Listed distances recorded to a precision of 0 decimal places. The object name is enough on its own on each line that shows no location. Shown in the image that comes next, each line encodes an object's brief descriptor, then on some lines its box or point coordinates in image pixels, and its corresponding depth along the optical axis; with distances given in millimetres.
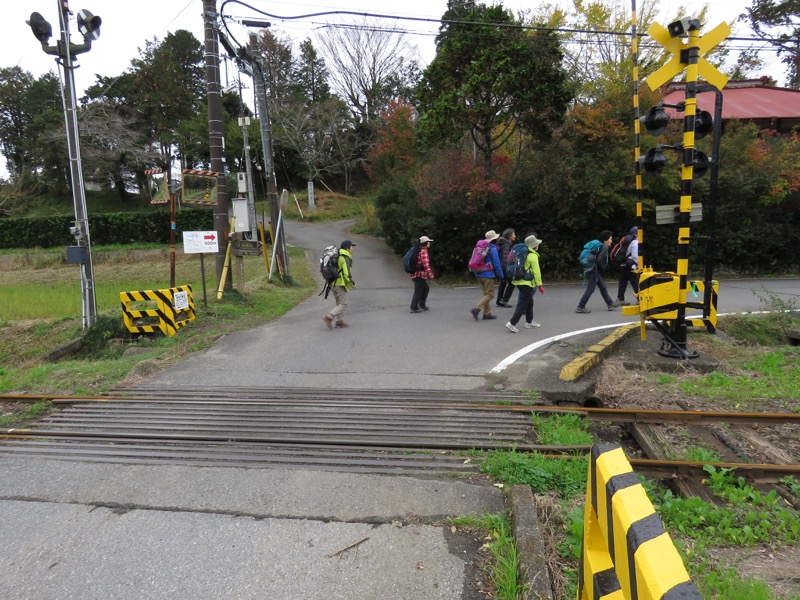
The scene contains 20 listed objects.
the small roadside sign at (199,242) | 10500
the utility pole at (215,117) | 11102
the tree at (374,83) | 38156
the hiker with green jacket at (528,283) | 8273
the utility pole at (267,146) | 15462
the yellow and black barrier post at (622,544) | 1185
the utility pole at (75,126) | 8688
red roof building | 22984
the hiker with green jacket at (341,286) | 9062
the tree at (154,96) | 36344
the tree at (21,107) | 40691
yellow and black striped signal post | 6145
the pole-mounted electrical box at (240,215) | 12508
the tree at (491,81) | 15117
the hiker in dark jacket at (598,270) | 9758
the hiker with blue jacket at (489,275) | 9406
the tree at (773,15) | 24516
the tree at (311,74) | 44312
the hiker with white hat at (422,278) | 10031
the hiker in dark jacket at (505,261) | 9789
